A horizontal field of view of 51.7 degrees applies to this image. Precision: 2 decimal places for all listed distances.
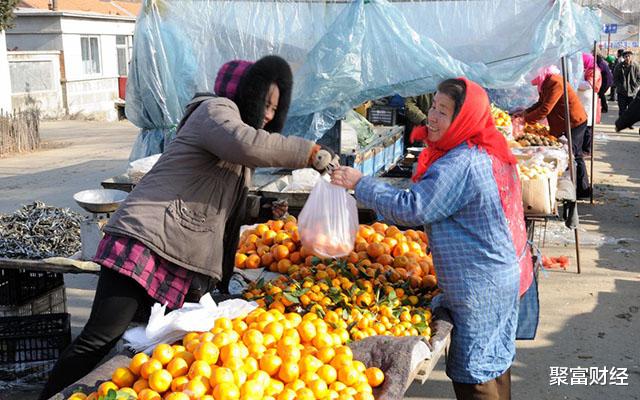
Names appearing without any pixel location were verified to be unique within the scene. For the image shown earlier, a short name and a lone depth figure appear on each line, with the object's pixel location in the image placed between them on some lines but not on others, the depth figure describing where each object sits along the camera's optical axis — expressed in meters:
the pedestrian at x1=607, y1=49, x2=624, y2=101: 19.92
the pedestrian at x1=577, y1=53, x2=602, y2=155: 10.16
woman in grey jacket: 2.82
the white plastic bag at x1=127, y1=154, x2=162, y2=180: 5.74
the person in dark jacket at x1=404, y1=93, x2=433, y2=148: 9.70
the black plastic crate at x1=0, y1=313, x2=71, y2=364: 4.09
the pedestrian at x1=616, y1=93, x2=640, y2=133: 8.46
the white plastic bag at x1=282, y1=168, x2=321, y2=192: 5.65
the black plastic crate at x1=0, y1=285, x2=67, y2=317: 4.40
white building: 21.09
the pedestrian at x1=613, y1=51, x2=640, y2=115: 17.58
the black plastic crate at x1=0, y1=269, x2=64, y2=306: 4.39
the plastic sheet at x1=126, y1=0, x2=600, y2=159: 6.53
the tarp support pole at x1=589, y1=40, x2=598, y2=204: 9.29
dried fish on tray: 4.71
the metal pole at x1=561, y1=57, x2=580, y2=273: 6.44
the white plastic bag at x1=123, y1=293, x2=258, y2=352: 2.63
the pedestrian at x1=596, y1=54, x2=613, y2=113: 15.55
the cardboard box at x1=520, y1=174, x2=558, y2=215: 5.05
